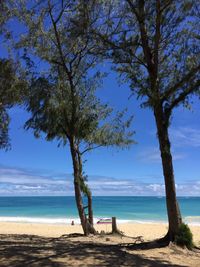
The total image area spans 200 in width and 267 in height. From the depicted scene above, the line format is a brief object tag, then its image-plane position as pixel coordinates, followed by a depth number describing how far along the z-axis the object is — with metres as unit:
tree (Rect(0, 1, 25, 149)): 8.10
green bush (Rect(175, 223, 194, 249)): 6.80
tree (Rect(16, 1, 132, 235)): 9.20
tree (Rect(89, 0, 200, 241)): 6.99
